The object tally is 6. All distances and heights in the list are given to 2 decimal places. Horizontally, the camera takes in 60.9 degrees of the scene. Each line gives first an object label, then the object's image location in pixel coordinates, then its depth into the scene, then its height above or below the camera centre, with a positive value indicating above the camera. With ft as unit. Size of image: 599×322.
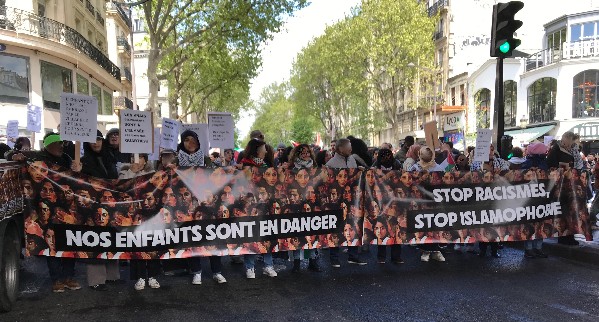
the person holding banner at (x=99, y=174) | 18.90 -1.02
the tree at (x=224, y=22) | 65.72 +16.30
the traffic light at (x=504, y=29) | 27.44 +6.09
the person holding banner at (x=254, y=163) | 20.84 -0.78
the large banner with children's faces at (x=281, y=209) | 18.12 -2.64
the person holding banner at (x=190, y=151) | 21.50 -0.24
